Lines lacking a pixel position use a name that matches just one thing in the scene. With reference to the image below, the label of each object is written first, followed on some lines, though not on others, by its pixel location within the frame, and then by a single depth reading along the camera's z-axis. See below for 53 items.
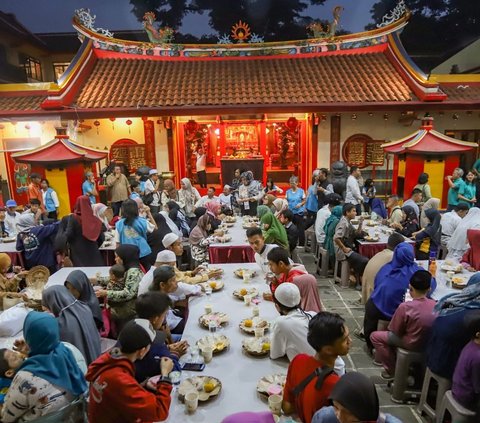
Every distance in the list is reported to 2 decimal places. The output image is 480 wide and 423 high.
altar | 14.17
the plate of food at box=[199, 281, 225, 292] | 5.04
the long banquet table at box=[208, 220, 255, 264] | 7.09
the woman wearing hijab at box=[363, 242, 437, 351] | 4.70
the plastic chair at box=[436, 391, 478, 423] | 3.26
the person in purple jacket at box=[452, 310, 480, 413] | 3.17
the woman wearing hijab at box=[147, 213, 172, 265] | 6.80
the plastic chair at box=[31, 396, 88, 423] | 2.76
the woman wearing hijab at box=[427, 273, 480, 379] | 3.52
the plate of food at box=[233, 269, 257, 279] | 5.46
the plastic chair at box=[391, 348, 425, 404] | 4.17
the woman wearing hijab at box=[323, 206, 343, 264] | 7.40
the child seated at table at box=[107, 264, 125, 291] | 4.59
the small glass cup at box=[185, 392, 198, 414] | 2.83
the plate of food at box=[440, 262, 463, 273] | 5.60
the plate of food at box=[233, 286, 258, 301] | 4.77
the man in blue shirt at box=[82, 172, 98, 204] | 10.18
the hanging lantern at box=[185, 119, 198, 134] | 13.72
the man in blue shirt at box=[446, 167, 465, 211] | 9.23
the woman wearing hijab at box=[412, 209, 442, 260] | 7.15
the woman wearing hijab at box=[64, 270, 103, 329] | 4.11
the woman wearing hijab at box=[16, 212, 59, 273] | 6.67
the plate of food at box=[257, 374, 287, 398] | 2.96
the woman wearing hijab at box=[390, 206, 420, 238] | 7.67
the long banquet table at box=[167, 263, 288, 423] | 2.87
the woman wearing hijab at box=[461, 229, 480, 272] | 5.77
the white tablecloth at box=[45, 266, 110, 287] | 5.47
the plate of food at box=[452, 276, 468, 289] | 5.05
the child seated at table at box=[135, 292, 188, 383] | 3.04
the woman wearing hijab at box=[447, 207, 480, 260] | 6.35
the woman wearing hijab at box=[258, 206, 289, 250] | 6.21
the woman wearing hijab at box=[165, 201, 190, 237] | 8.11
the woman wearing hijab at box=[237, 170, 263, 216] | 9.93
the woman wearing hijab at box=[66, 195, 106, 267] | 6.28
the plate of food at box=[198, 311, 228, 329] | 4.11
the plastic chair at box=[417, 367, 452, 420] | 3.70
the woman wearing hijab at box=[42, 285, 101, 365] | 3.73
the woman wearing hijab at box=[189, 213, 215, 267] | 7.39
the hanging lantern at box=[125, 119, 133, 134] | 13.61
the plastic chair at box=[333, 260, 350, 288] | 7.35
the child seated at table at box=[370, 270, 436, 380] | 3.97
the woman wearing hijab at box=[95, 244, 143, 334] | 4.45
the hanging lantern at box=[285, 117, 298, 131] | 13.65
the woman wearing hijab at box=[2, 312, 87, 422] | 2.73
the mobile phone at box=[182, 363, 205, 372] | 3.37
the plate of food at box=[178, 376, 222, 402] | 2.98
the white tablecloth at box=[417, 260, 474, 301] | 4.91
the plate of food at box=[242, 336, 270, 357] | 3.51
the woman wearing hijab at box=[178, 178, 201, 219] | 9.30
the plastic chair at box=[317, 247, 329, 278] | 7.87
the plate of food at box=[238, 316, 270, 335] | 3.91
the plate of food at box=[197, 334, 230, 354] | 3.61
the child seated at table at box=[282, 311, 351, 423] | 2.46
